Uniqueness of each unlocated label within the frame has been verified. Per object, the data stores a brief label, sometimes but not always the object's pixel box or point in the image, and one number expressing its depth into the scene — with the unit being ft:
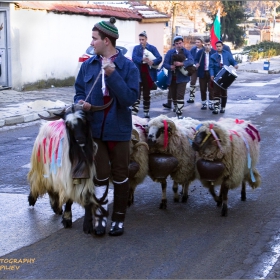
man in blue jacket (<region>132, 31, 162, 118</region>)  45.39
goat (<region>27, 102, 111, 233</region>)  19.16
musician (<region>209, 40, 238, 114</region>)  51.70
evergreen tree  154.57
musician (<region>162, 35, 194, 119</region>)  46.29
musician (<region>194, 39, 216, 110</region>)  55.16
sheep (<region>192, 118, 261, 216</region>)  22.58
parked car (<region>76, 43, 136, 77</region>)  57.54
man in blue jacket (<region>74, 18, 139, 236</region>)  19.25
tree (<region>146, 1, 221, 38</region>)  128.16
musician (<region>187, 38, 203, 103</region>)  57.98
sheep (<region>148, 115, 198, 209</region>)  22.93
